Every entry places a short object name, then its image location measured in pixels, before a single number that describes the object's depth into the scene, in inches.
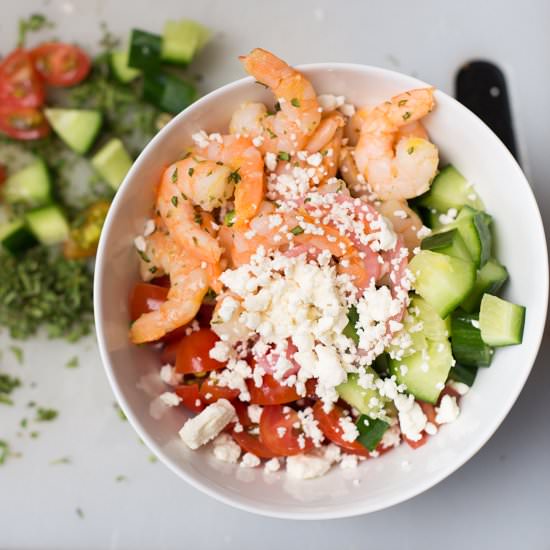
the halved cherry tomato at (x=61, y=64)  16.3
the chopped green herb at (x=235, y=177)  13.2
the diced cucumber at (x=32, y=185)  16.2
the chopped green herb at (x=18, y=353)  16.2
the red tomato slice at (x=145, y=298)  13.9
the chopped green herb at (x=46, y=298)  16.0
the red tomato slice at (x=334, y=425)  13.5
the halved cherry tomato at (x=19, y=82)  16.2
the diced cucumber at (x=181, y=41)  16.0
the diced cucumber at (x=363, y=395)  13.2
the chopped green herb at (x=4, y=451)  16.0
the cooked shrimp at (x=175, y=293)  13.2
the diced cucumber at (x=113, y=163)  16.0
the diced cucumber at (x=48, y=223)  16.2
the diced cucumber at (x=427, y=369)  13.3
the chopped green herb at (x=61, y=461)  15.9
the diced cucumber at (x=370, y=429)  13.4
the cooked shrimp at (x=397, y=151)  13.2
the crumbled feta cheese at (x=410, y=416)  13.4
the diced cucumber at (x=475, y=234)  13.4
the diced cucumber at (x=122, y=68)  16.3
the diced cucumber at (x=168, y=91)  16.1
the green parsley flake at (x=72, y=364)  16.0
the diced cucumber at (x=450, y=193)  13.9
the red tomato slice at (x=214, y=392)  13.6
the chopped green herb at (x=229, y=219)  13.2
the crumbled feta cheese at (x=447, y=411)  13.7
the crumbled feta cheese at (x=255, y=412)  13.8
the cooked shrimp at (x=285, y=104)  13.1
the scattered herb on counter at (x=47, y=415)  16.0
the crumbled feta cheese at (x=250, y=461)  13.9
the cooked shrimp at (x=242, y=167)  13.0
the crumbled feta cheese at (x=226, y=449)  13.9
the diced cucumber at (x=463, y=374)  13.8
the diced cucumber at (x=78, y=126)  16.1
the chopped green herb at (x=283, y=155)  13.4
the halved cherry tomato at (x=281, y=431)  13.6
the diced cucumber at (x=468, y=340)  13.4
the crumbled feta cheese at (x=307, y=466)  13.9
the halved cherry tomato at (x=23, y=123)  16.3
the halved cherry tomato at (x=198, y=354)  13.6
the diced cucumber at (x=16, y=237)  16.1
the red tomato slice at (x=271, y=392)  13.4
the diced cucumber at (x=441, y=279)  12.9
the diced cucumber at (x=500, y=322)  13.2
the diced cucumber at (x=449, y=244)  13.1
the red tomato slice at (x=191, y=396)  13.9
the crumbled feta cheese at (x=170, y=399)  14.0
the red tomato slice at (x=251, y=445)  13.9
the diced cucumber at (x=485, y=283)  13.5
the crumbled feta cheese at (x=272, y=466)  14.0
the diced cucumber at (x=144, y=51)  16.0
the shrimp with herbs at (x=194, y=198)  13.1
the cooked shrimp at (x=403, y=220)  13.4
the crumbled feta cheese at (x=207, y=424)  13.4
